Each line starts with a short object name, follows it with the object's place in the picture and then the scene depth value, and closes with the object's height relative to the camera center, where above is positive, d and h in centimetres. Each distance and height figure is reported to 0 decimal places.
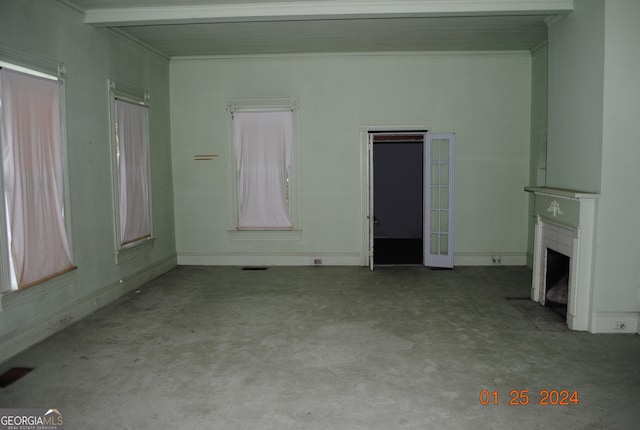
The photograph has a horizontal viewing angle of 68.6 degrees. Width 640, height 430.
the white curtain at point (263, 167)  742 +11
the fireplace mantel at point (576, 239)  438 -65
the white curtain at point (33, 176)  394 -1
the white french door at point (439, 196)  716 -35
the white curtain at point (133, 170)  587 +5
